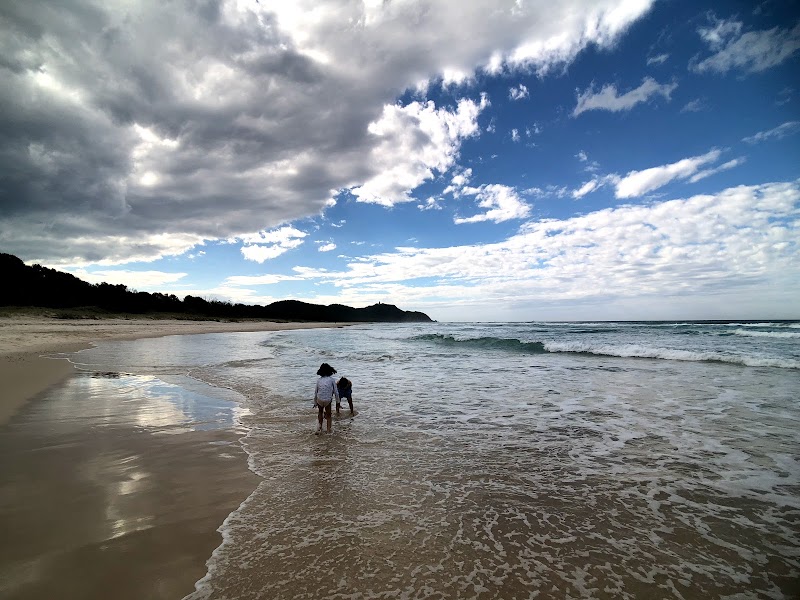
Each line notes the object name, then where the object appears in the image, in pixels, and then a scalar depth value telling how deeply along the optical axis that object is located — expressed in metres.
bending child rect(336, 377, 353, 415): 10.34
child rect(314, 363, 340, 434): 8.60
